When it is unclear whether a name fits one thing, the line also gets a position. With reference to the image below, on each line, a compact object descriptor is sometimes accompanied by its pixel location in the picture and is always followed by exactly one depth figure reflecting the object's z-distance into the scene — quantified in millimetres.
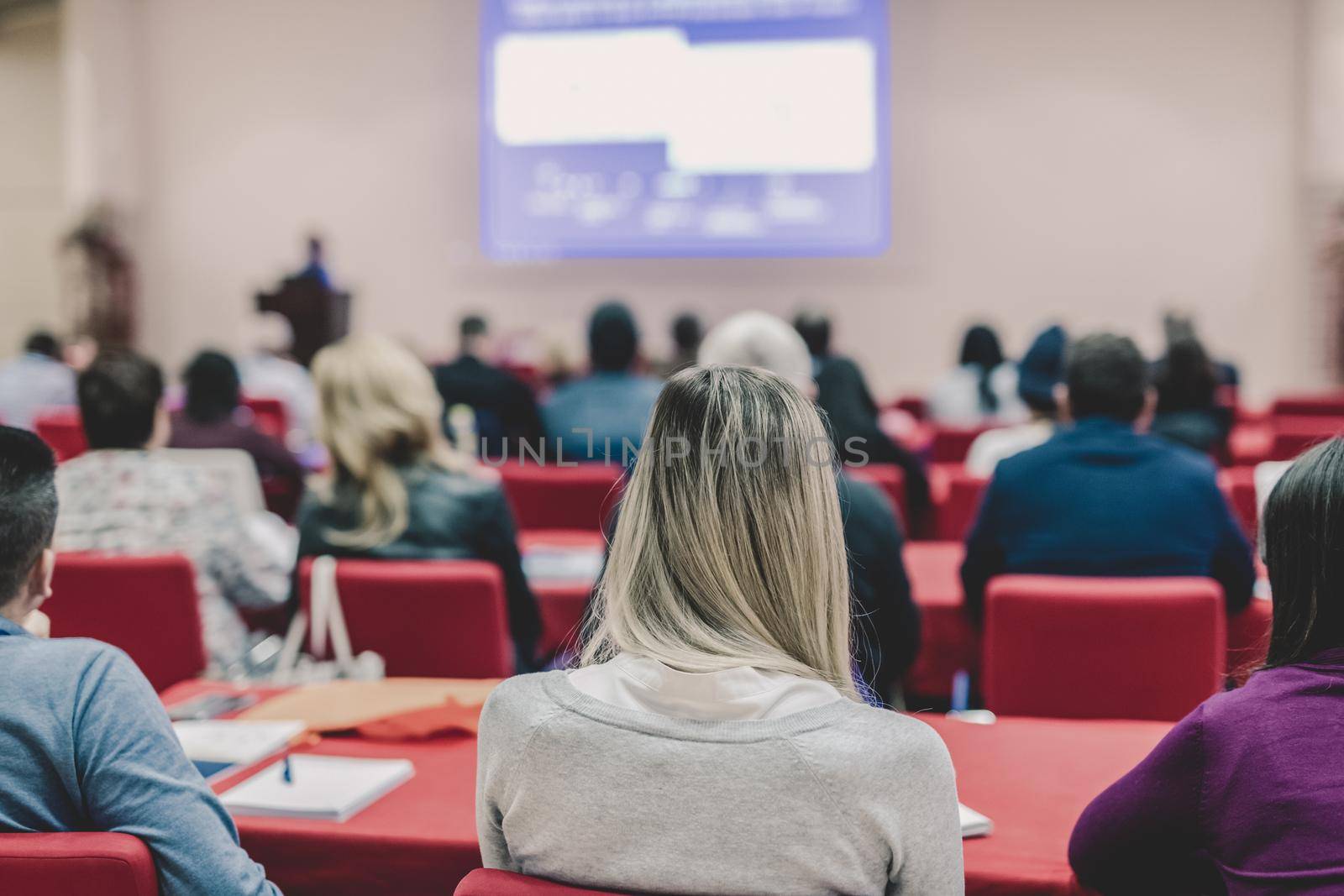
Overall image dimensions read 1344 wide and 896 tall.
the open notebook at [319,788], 1653
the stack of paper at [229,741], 1853
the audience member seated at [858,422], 4219
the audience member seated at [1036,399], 4309
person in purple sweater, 1225
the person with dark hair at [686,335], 8398
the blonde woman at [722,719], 1169
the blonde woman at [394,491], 2943
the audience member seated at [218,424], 5039
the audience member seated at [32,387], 7465
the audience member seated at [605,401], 4938
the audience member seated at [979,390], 7223
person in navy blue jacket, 2773
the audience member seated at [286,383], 8188
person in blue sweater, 1349
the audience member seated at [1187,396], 4656
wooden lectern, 8008
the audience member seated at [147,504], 2926
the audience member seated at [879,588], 2572
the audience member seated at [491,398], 5824
